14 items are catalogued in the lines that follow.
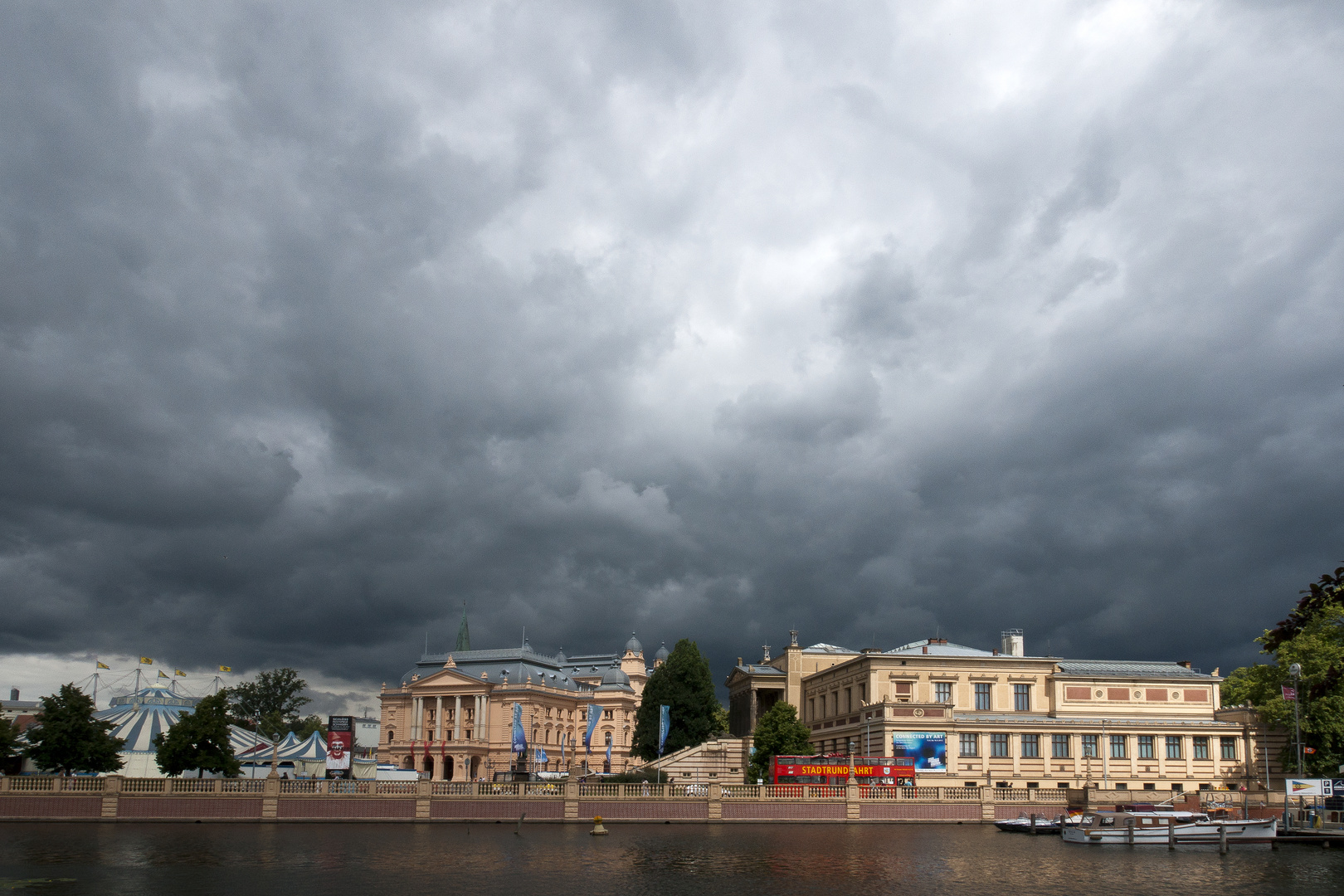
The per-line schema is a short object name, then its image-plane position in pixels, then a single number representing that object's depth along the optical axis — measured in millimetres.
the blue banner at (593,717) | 100750
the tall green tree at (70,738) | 72312
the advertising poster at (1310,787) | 57969
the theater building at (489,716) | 156625
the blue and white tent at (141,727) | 83688
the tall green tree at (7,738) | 72438
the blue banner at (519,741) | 93250
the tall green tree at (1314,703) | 71812
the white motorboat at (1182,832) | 48281
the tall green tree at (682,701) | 106562
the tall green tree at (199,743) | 74562
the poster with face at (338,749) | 70875
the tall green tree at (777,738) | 86062
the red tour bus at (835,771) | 67125
